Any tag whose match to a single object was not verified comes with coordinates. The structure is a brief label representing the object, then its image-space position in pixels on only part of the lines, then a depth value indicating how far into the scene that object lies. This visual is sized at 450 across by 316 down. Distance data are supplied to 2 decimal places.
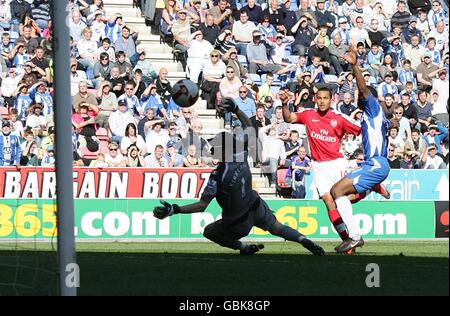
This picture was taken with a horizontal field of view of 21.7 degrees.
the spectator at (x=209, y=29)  25.90
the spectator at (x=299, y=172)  23.05
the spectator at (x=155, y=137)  23.59
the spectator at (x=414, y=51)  28.11
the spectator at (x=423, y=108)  26.38
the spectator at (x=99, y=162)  22.19
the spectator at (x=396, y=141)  25.09
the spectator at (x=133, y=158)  22.98
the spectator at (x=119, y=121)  23.41
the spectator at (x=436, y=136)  25.56
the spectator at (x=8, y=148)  22.44
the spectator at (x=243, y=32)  26.16
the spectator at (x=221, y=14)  26.25
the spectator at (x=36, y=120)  22.78
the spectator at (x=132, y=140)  23.16
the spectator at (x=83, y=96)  23.59
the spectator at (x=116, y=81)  24.27
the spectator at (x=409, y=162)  24.84
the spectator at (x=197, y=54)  25.28
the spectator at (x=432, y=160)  24.77
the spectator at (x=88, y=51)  24.45
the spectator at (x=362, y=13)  28.31
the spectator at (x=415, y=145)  25.25
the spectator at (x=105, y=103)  23.50
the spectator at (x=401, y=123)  25.50
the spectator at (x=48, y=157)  22.42
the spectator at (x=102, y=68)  24.36
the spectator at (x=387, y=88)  26.66
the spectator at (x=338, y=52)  26.97
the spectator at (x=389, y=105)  25.73
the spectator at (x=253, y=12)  26.69
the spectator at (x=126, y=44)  25.09
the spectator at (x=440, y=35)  28.63
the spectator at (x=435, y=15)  28.98
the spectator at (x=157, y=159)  23.28
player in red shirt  17.39
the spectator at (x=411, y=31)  28.48
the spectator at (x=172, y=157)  23.41
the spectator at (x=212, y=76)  25.09
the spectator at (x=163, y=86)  24.84
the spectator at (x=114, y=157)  22.80
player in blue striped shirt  16.09
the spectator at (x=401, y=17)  28.73
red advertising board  21.36
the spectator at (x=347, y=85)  26.03
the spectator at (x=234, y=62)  25.36
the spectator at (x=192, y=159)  23.39
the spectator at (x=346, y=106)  25.48
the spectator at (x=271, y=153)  23.79
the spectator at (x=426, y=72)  27.50
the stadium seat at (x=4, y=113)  22.98
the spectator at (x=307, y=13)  27.47
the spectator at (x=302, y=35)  26.81
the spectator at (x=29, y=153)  22.34
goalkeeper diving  15.79
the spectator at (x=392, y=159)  24.61
